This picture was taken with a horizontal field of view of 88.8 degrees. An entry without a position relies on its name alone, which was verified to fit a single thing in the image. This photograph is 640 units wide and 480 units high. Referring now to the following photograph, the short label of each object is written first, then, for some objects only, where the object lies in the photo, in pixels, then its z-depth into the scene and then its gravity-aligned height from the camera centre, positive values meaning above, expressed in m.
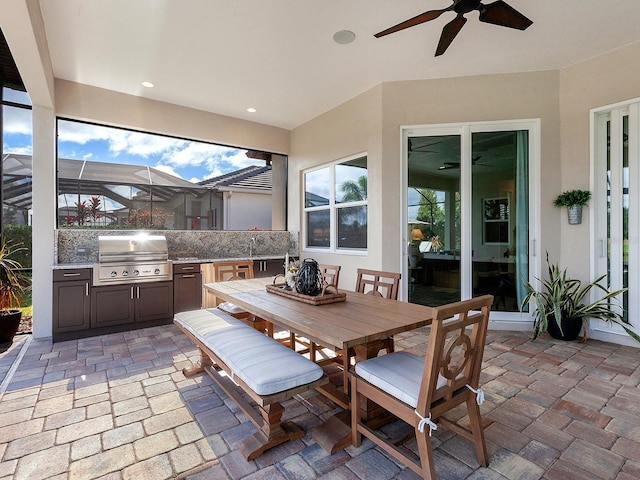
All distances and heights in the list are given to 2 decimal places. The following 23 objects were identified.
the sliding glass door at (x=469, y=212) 4.11 +0.31
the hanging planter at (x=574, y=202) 3.69 +0.39
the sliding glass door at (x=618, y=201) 3.45 +0.38
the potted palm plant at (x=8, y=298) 3.51 -0.63
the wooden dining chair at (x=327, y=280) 2.86 -0.42
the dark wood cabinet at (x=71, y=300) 3.64 -0.69
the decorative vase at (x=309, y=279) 2.42 -0.32
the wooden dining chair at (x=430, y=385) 1.43 -0.73
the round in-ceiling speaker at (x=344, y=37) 3.17 +1.99
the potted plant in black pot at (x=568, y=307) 3.55 -0.80
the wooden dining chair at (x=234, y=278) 3.08 -0.44
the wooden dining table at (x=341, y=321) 1.67 -0.48
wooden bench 1.67 -0.73
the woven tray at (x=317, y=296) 2.27 -0.43
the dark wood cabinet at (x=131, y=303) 3.85 -0.80
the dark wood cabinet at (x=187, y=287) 4.37 -0.66
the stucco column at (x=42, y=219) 3.78 +0.24
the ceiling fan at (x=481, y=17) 2.31 +1.62
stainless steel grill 3.89 -0.27
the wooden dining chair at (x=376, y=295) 2.21 -0.49
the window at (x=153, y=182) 4.36 +0.87
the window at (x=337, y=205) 4.76 +0.51
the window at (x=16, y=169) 3.88 +0.85
